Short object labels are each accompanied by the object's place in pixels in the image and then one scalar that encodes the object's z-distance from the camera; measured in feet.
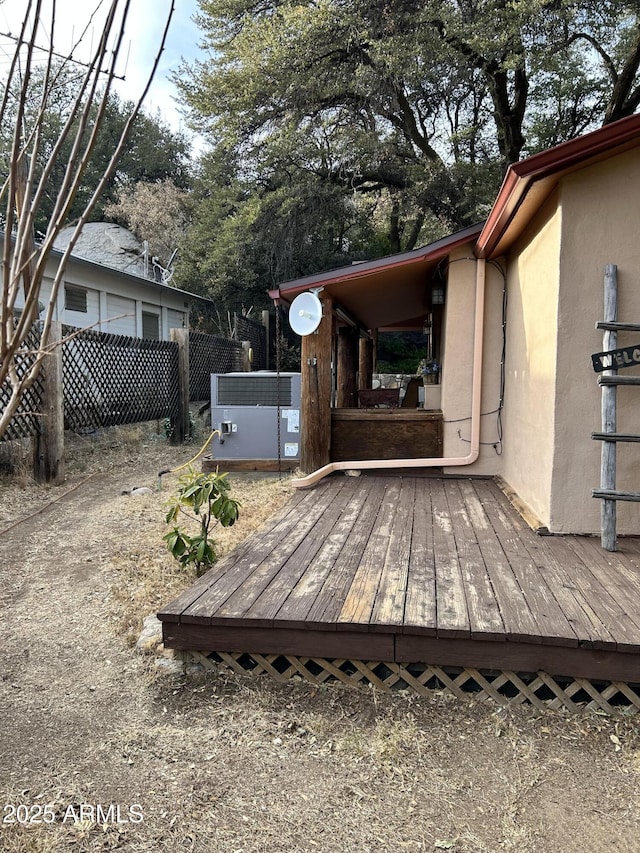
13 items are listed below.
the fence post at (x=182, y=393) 30.09
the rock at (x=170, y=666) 8.11
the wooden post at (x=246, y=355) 39.51
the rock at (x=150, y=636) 8.78
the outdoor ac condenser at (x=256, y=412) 21.38
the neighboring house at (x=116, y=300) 30.83
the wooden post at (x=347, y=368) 29.05
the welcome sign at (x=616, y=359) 10.35
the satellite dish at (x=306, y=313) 18.08
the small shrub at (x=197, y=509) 10.61
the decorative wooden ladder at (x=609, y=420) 10.31
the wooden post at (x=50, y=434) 19.84
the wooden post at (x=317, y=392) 18.71
